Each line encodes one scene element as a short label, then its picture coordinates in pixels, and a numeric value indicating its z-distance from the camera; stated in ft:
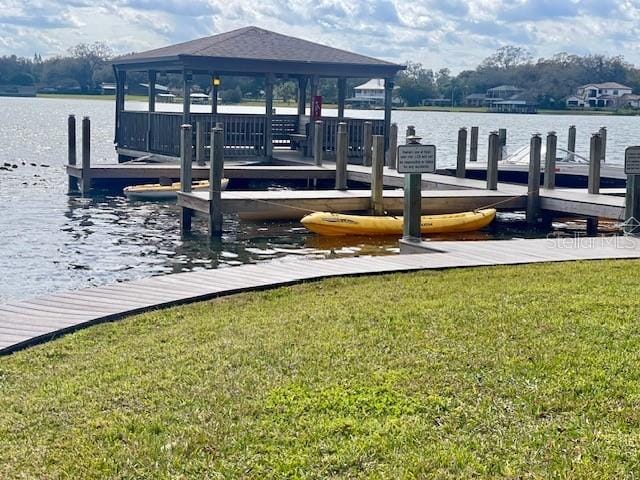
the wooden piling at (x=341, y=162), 67.00
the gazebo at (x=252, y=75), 82.53
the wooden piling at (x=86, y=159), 74.79
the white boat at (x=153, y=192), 72.43
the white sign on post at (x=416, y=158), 38.50
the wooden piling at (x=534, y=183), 57.52
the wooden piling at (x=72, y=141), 79.97
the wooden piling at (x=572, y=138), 92.20
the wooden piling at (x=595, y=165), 58.39
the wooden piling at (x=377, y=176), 57.52
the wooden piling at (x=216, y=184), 53.16
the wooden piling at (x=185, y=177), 57.36
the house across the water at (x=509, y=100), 353.31
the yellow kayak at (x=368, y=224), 53.57
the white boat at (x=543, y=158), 80.63
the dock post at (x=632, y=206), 43.32
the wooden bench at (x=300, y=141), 86.58
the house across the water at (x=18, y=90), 439.63
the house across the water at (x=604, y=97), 328.70
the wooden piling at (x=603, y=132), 80.62
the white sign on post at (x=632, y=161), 41.86
